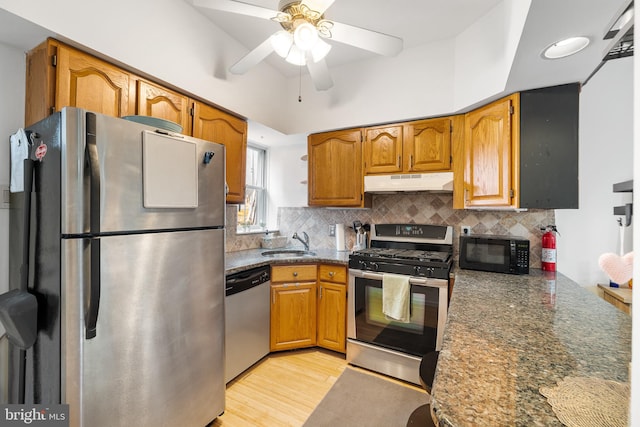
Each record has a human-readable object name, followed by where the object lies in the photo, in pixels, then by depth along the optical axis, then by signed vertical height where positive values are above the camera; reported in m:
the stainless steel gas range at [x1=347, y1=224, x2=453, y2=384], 2.07 -0.74
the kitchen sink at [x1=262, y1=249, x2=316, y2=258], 2.72 -0.42
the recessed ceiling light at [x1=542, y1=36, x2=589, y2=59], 1.29 +0.82
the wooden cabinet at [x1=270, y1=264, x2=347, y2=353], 2.46 -0.86
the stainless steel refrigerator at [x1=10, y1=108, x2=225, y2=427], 1.07 -0.26
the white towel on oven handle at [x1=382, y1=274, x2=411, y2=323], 2.12 -0.67
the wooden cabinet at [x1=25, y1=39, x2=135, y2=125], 1.36 +0.69
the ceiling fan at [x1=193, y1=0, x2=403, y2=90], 1.37 +0.99
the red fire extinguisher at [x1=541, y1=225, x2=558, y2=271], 2.06 -0.28
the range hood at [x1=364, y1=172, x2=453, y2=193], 2.29 +0.27
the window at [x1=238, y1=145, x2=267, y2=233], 3.17 +0.24
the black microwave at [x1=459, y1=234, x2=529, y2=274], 1.96 -0.30
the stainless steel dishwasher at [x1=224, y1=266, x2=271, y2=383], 2.02 -0.85
